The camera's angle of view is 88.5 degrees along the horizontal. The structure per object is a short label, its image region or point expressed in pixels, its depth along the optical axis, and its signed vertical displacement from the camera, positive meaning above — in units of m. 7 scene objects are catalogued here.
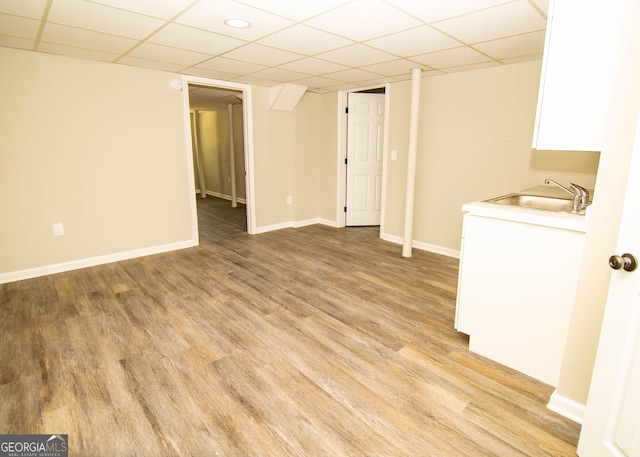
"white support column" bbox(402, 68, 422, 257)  3.85 -0.03
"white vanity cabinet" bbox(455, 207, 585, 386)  1.78 -0.73
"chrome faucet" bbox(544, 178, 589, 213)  2.06 -0.23
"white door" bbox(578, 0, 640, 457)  1.20 -0.60
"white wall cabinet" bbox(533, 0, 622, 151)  1.61 +0.45
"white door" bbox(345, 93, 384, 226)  5.36 +0.03
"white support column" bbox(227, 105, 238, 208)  7.02 -0.07
